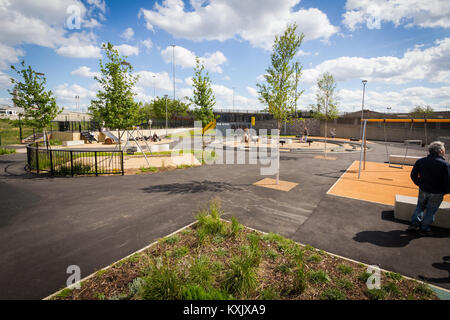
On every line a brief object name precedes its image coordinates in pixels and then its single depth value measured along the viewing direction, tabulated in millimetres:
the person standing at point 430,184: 5469
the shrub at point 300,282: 3745
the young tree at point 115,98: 13766
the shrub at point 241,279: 3738
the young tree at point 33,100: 14820
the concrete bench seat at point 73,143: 27619
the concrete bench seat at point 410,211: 6207
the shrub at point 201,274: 3771
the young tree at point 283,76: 11289
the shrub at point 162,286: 3451
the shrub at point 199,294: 3217
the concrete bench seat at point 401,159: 16042
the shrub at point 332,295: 3598
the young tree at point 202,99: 14641
